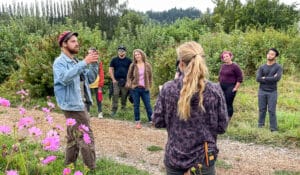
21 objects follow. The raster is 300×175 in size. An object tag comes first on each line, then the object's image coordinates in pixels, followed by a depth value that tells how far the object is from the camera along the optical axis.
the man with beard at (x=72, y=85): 4.15
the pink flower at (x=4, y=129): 2.81
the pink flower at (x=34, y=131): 2.74
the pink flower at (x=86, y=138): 2.91
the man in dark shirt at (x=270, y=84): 7.78
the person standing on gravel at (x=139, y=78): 8.27
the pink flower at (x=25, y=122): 2.86
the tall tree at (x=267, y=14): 27.97
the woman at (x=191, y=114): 2.84
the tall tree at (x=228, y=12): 29.24
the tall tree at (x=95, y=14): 34.53
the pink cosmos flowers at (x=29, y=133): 2.55
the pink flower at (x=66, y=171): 2.39
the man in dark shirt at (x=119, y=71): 9.32
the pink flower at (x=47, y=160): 2.55
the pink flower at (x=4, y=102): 2.97
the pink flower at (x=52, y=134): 2.68
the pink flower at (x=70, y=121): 3.14
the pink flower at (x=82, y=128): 3.05
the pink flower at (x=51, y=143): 2.54
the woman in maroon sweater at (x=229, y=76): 8.05
